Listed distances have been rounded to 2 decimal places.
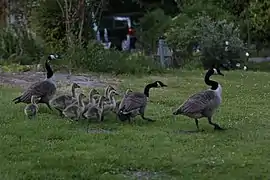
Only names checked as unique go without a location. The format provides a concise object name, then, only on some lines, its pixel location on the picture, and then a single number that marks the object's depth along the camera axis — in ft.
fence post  84.53
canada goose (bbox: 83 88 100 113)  36.38
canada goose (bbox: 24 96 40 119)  38.22
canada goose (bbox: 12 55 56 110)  39.01
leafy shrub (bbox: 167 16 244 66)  80.79
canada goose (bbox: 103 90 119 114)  36.62
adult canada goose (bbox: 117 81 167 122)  35.86
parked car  128.38
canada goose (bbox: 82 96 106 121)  36.19
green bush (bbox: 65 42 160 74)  67.26
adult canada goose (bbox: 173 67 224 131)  34.27
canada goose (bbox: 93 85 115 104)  36.75
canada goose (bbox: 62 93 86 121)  36.32
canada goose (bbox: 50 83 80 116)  37.58
